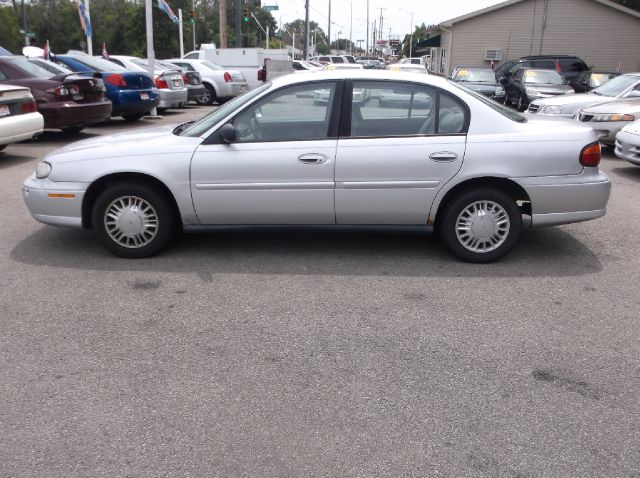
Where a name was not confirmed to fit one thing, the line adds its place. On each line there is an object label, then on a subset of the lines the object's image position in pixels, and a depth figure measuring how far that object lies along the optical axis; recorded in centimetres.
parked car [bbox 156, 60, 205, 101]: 1962
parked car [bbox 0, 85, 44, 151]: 967
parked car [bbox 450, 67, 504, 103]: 1922
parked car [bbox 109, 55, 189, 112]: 1734
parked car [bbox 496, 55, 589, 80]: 2350
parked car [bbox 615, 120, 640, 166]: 948
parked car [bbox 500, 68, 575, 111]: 1755
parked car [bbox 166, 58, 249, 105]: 2194
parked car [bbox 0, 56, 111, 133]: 1170
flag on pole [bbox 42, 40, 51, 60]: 1664
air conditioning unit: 3209
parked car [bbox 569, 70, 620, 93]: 1866
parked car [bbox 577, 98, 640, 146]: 1138
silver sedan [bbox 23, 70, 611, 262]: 536
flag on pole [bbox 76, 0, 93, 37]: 2291
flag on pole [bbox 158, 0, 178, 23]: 2508
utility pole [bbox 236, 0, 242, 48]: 3412
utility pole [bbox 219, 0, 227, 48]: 3753
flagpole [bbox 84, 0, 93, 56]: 2312
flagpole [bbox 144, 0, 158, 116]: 1689
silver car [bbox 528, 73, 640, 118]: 1279
